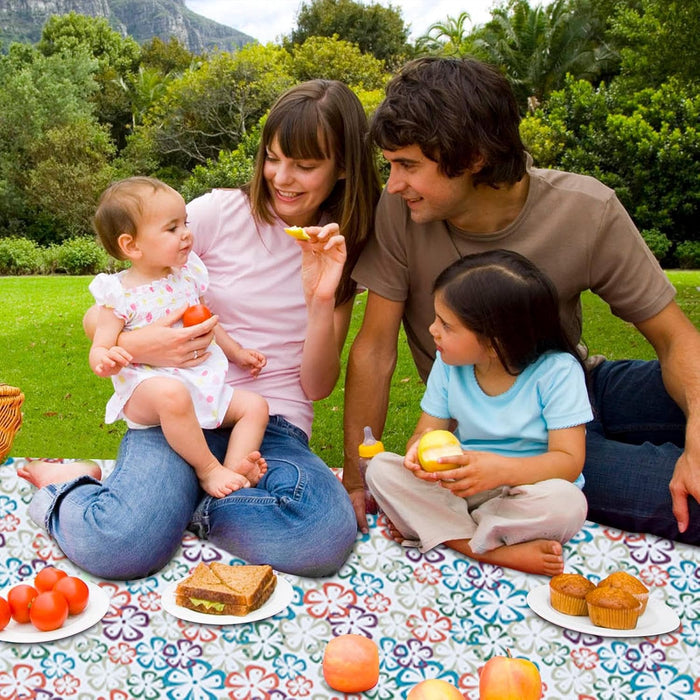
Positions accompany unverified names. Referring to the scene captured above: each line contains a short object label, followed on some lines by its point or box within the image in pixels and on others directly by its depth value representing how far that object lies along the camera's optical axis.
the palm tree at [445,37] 36.84
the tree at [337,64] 31.47
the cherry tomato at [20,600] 2.64
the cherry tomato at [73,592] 2.66
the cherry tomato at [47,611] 2.58
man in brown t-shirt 3.25
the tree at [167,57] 44.06
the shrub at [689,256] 18.50
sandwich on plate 2.71
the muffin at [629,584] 2.73
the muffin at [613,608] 2.66
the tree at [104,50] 35.97
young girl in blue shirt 3.02
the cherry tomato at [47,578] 2.71
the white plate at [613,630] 2.67
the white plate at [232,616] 2.69
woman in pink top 3.06
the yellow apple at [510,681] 2.27
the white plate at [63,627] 2.57
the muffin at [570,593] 2.76
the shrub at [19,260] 20.38
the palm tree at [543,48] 29.19
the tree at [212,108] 27.17
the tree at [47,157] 24.72
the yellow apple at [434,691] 2.21
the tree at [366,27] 40.53
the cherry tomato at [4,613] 2.60
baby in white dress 3.24
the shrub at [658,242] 18.42
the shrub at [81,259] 20.11
